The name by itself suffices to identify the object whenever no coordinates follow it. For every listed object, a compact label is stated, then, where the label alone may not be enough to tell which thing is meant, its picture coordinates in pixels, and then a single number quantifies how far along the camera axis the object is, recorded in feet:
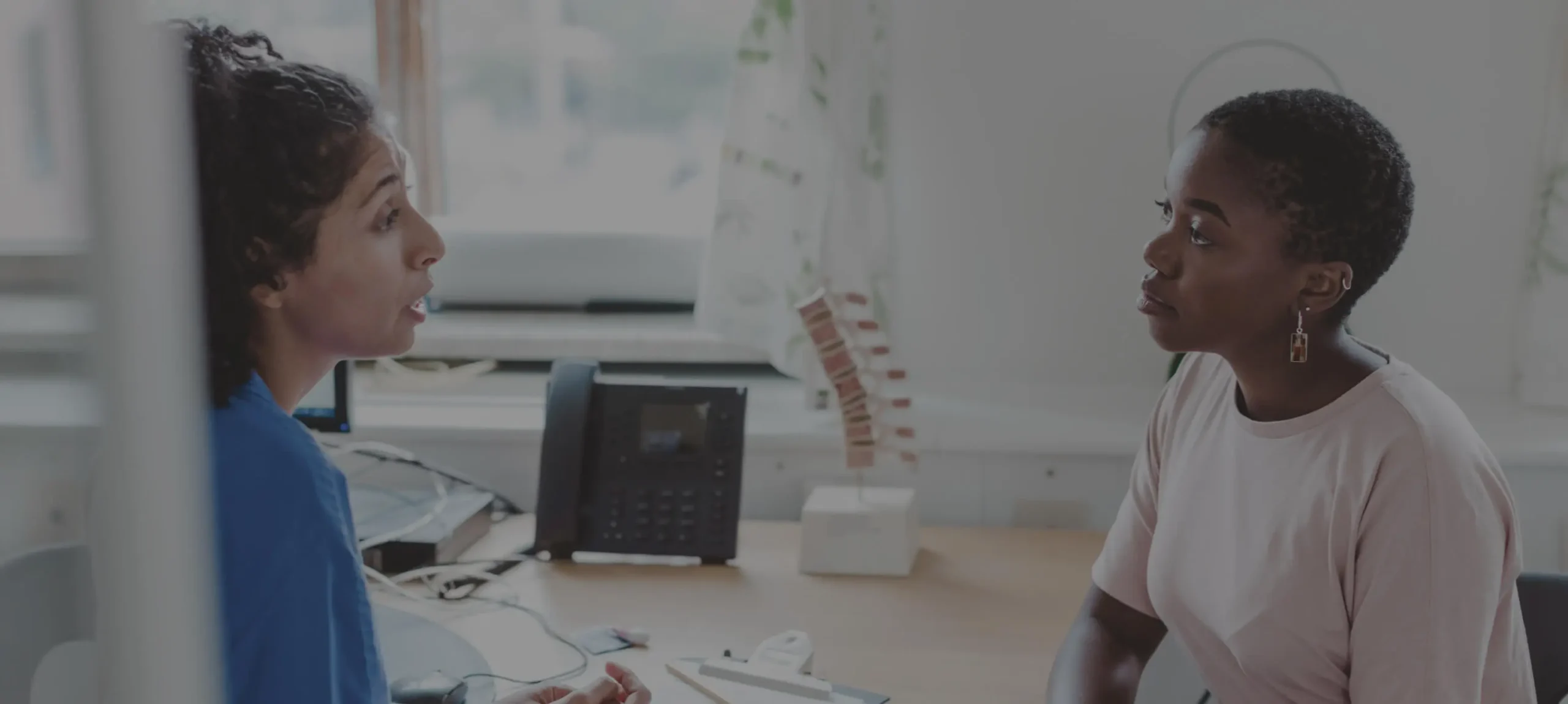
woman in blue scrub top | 2.68
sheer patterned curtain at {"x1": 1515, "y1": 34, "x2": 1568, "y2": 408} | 5.94
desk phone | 5.36
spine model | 5.27
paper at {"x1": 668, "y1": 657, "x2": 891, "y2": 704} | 3.99
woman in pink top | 3.17
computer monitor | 5.41
